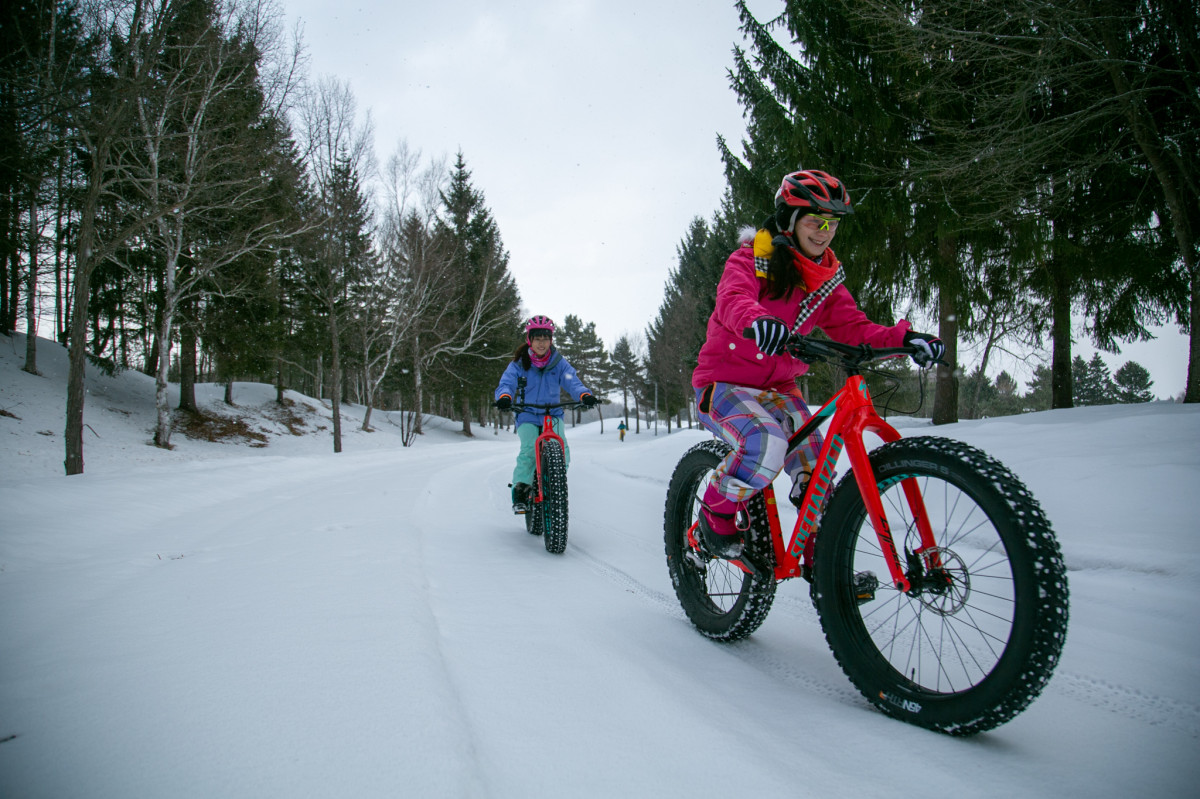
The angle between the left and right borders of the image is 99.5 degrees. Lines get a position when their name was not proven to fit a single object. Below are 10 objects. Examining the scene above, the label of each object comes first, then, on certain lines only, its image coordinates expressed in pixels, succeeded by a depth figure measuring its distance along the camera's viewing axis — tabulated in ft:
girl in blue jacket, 15.57
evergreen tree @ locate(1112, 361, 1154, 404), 134.92
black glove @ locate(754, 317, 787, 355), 5.89
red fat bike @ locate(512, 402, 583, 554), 13.08
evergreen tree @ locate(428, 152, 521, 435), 93.25
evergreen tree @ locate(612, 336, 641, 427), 182.91
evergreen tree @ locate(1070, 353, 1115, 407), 139.23
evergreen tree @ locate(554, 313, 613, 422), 208.33
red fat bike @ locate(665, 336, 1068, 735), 4.44
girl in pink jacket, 7.06
